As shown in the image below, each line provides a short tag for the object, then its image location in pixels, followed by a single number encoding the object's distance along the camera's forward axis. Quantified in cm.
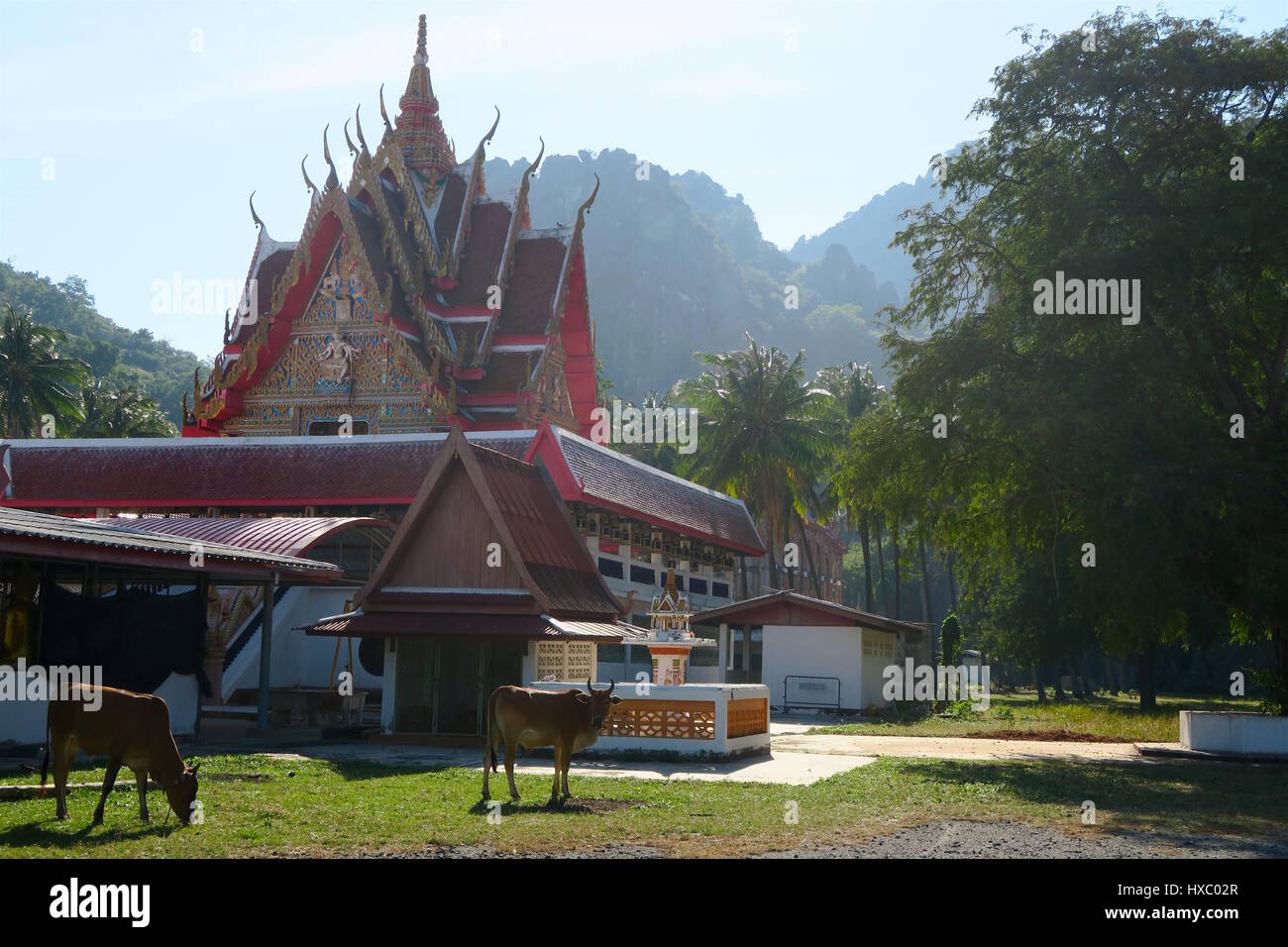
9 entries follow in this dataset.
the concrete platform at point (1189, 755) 2192
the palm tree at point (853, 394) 6191
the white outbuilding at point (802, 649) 3931
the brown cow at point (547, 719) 1406
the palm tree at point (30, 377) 5678
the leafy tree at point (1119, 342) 2211
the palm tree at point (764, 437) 5709
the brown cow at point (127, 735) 1162
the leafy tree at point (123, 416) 5891
